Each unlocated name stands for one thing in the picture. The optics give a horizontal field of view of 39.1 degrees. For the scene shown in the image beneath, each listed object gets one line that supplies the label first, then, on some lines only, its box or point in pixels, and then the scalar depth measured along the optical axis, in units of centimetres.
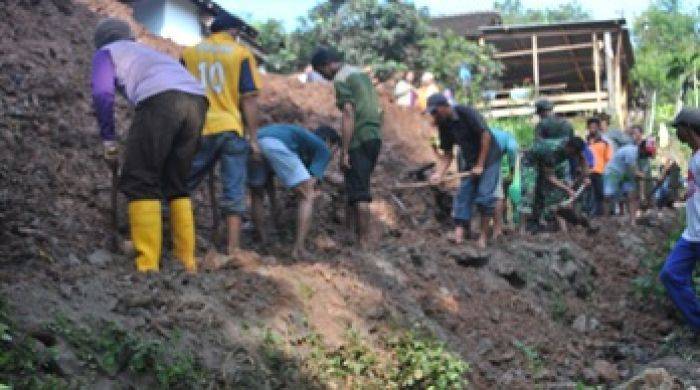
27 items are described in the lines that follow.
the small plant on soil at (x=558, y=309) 866
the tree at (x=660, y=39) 3428
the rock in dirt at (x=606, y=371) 701
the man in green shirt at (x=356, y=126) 839
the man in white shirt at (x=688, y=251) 739
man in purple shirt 605
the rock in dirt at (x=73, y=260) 598
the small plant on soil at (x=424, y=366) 585
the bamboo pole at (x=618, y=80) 2512
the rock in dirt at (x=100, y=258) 612
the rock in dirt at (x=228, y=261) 641
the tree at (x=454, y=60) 2191
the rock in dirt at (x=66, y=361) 419
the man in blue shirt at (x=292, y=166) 773
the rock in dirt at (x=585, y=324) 849
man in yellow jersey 704
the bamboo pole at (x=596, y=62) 2450
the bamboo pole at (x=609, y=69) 2458
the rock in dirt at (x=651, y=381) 580
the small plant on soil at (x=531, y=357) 702
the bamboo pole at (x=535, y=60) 2383
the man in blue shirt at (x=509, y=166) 973
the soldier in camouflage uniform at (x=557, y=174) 1109
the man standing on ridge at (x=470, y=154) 934
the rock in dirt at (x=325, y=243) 872
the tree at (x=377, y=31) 2281
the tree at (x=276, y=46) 2412
